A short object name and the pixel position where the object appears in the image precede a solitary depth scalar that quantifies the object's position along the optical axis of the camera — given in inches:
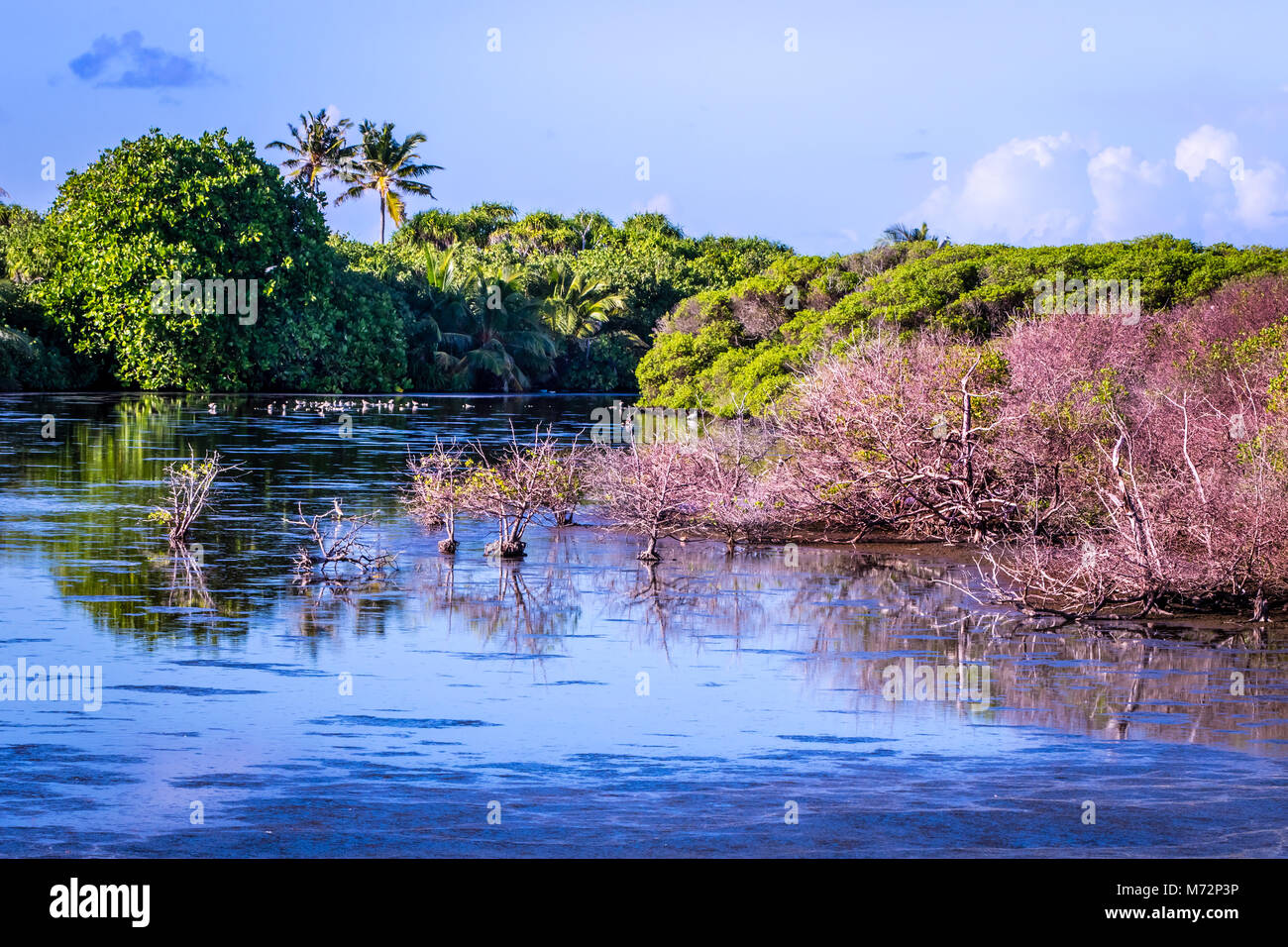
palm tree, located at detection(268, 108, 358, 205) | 3459.6
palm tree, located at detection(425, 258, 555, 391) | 2965.1
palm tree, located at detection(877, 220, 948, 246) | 2288.1
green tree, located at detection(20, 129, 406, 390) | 2474.2
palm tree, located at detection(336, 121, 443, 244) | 3521.2
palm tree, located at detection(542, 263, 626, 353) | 3154.5
